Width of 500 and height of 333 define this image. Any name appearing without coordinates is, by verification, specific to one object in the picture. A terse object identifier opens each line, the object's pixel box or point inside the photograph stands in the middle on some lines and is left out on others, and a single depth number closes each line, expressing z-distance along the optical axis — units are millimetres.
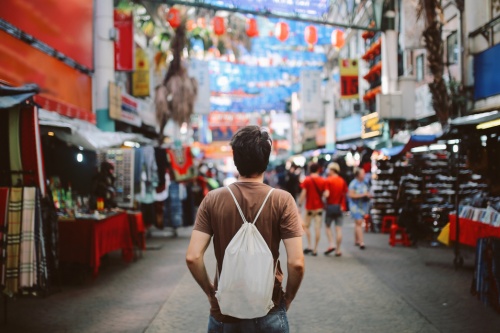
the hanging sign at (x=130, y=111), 19453
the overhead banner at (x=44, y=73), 10406
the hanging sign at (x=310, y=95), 31328
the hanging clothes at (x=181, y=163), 13945
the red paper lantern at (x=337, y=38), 19959
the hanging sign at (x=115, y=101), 16312
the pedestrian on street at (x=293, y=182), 24875
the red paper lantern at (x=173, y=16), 17766
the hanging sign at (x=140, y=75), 22047
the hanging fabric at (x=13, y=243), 5840
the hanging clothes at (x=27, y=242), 5883
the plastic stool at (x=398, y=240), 12820
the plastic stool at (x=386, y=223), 15034
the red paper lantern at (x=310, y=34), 19578
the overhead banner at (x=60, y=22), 10938
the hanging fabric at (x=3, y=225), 5816
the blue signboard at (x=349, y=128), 28953
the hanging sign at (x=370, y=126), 23547
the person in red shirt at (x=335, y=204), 11125
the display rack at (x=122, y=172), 11508
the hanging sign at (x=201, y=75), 26719
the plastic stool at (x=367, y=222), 16031
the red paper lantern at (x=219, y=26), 18656
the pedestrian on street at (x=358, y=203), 12242
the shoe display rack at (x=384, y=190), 15250
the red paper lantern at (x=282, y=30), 18719
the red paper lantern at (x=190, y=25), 21083
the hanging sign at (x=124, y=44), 18375
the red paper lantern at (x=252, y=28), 17844
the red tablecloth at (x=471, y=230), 7848
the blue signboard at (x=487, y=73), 14188
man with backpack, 2641
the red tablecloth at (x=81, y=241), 8195
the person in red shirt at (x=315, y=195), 11164
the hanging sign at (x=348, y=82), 25141
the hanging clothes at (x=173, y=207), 14156
